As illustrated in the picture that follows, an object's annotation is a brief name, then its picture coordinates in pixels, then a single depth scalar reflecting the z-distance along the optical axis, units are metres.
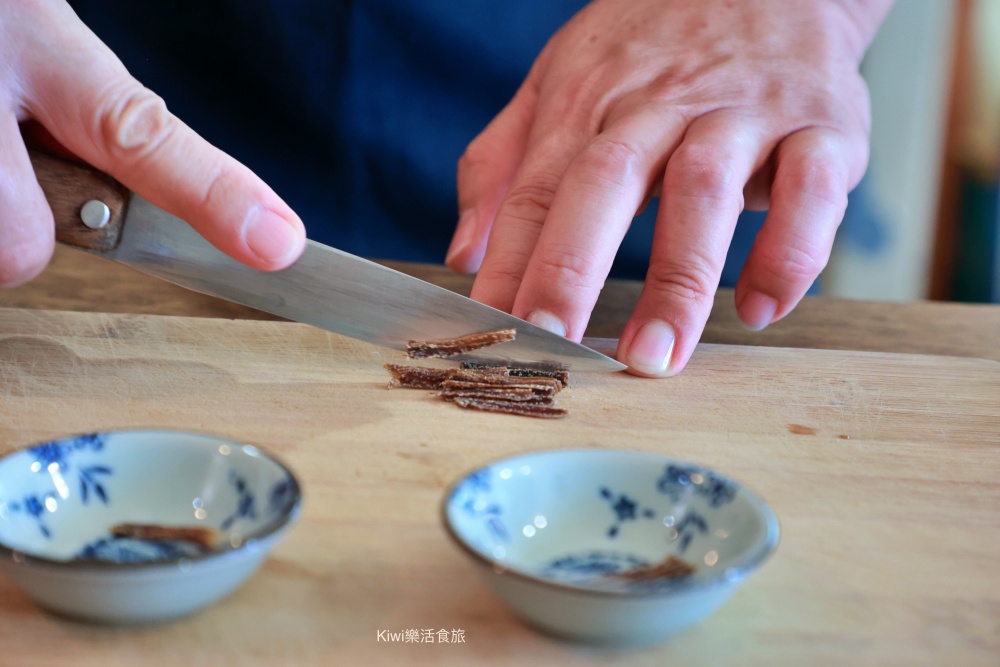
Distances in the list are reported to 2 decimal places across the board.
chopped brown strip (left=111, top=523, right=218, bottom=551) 0.45
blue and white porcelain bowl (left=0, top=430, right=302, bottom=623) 0.43
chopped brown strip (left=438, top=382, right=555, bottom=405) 0.53
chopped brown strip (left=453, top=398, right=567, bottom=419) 0.52
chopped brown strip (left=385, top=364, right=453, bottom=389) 0.54
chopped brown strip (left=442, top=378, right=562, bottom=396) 0.53
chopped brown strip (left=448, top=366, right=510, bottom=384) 0.53
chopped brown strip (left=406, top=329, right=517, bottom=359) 0.54
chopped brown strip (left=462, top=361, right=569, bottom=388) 0.54
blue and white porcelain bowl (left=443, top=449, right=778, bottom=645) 0.43
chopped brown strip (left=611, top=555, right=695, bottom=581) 0.45
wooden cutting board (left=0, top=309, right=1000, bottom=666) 0.44
